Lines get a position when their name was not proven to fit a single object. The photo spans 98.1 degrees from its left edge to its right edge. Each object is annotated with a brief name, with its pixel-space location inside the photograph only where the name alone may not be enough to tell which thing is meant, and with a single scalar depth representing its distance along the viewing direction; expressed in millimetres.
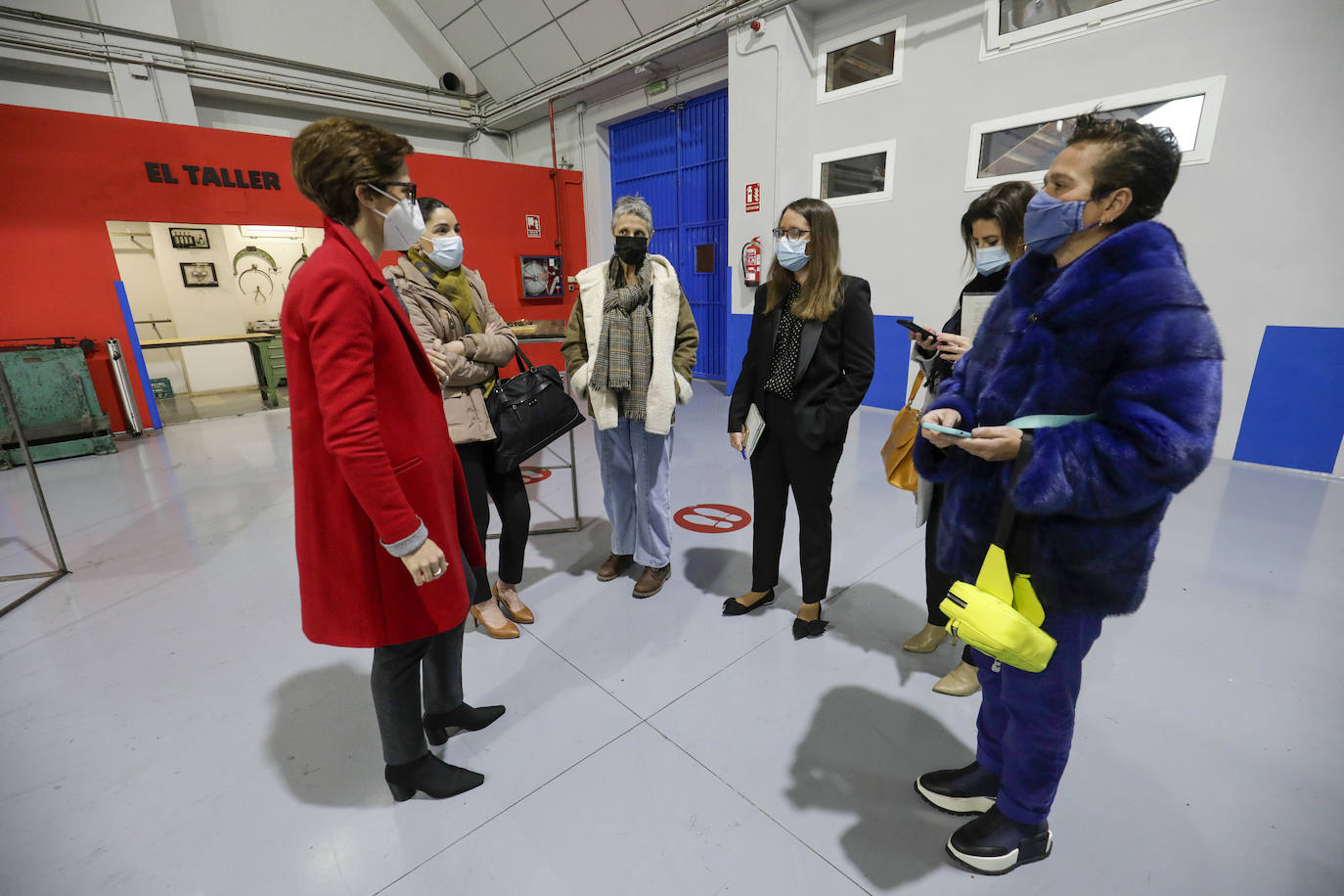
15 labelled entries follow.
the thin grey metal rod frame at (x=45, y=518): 2808
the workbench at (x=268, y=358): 7484
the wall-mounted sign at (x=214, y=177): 5887
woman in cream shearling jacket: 2432
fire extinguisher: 6422
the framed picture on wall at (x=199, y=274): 8501
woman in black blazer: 2072
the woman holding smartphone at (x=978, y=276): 1825
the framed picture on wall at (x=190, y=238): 8305
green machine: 4953
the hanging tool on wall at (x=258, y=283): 9000
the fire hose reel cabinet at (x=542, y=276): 8836
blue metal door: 7535
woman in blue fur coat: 1007
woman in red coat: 1154
